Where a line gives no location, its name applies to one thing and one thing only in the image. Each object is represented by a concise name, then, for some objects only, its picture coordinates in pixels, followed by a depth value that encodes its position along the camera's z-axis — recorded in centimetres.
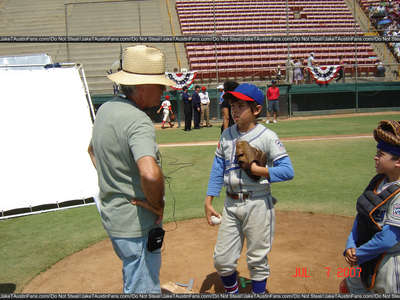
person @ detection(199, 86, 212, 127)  1795
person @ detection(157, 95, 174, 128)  1838
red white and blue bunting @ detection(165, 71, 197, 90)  1955
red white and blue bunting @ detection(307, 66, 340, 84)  2012
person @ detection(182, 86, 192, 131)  1681
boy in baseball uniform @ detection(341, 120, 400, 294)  233
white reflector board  596
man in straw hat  228
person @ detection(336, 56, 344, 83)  2036
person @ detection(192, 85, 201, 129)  1734
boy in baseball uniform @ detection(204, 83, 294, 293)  315
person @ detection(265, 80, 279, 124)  1817
